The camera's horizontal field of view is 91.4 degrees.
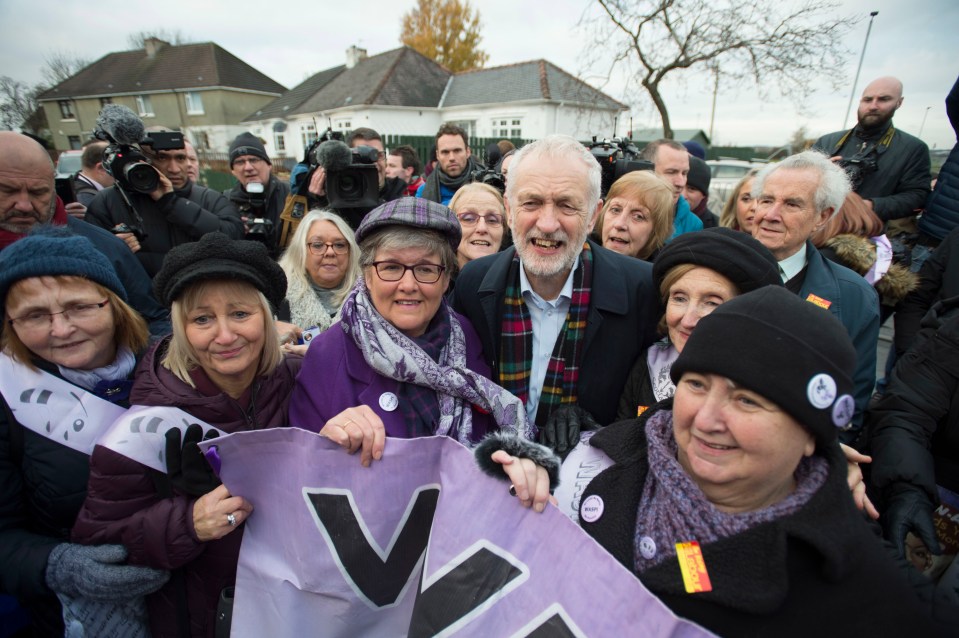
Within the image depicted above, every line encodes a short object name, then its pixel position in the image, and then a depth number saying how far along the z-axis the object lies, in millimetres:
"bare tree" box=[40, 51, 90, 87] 47250
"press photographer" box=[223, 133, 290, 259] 4672
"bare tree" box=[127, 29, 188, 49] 46562
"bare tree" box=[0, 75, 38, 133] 34125
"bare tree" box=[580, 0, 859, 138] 15031
